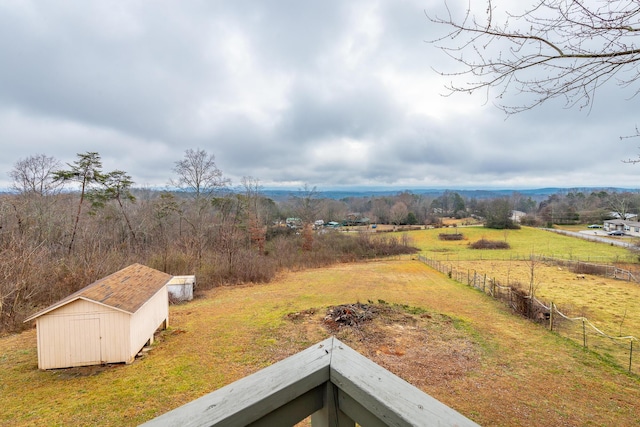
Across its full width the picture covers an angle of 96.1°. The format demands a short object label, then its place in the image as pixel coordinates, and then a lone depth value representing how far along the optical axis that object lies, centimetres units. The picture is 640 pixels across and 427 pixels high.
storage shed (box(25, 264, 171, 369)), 690
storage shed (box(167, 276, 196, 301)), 1441
